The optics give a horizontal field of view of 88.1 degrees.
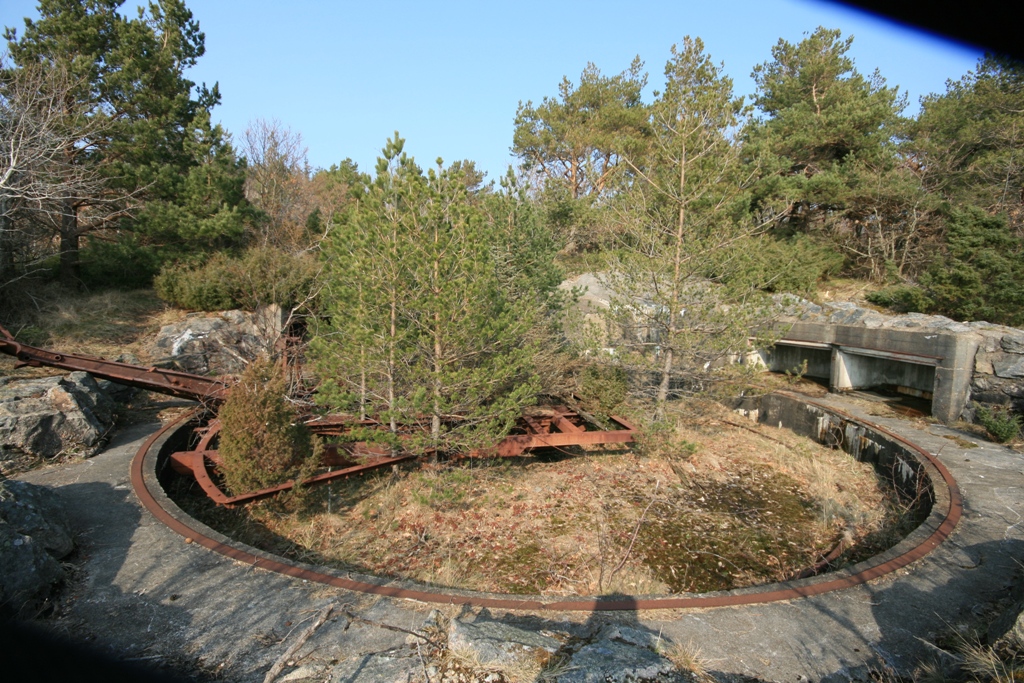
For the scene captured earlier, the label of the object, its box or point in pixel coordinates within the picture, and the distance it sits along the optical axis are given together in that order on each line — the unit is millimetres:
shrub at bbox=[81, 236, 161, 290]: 12328
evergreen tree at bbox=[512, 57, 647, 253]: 22906
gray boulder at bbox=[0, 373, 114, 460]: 6277
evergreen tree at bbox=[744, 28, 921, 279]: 17484
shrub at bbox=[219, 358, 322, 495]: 5551
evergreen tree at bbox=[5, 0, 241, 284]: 11805
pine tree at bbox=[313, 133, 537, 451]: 6031
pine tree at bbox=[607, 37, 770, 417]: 8648
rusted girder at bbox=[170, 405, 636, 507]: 6046
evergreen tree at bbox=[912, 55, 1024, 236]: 15555
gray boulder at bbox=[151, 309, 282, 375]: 10469
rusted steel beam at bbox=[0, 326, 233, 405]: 7652
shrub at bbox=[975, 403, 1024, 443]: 8297
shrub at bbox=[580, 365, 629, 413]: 9102
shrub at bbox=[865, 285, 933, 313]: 13969
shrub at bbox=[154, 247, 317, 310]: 11797
